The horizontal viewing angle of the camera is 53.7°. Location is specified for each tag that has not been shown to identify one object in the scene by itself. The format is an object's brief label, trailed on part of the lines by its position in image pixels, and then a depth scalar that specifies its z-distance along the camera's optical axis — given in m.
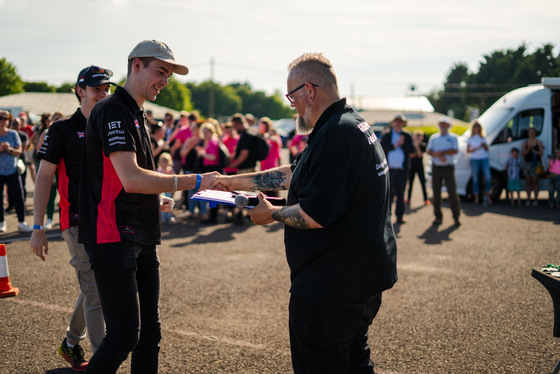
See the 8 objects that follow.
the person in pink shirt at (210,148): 10.77
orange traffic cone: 5.67
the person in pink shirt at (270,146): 11.39
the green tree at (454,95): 94.14
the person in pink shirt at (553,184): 13.38
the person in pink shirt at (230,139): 12.34
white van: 14.13
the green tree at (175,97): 99.88
